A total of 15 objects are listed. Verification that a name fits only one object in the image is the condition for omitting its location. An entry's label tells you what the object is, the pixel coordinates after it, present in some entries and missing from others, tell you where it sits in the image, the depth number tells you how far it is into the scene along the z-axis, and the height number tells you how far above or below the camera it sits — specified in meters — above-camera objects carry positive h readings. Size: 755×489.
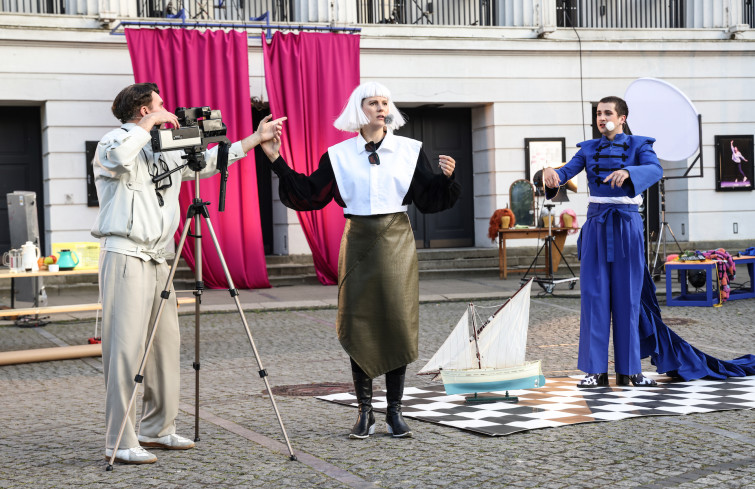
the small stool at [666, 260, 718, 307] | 13.29 -1.32
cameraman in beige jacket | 5.39 -0.31
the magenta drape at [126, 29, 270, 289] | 16.55 +1.71
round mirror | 19.02 -0.14
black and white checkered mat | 6.25 -1.40
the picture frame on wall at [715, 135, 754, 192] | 20.53 +0.48
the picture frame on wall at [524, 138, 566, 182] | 19.70 +0.77
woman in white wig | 5.93 -0.19
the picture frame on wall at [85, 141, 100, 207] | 17.16 +0.48
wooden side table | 17.30 -0.73
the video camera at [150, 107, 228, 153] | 5.48 +0.39
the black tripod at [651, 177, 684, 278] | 14.94 -0.64
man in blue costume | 7.57 -0.48
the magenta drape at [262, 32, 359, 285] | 17.30 +1.68
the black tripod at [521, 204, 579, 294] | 15.05 -1.28
